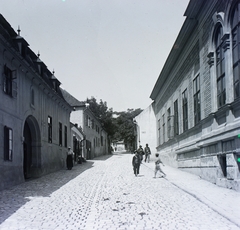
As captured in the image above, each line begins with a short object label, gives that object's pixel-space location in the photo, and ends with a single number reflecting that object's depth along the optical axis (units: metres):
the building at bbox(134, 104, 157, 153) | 38.12
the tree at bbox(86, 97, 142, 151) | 61.69
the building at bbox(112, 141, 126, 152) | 118.00
